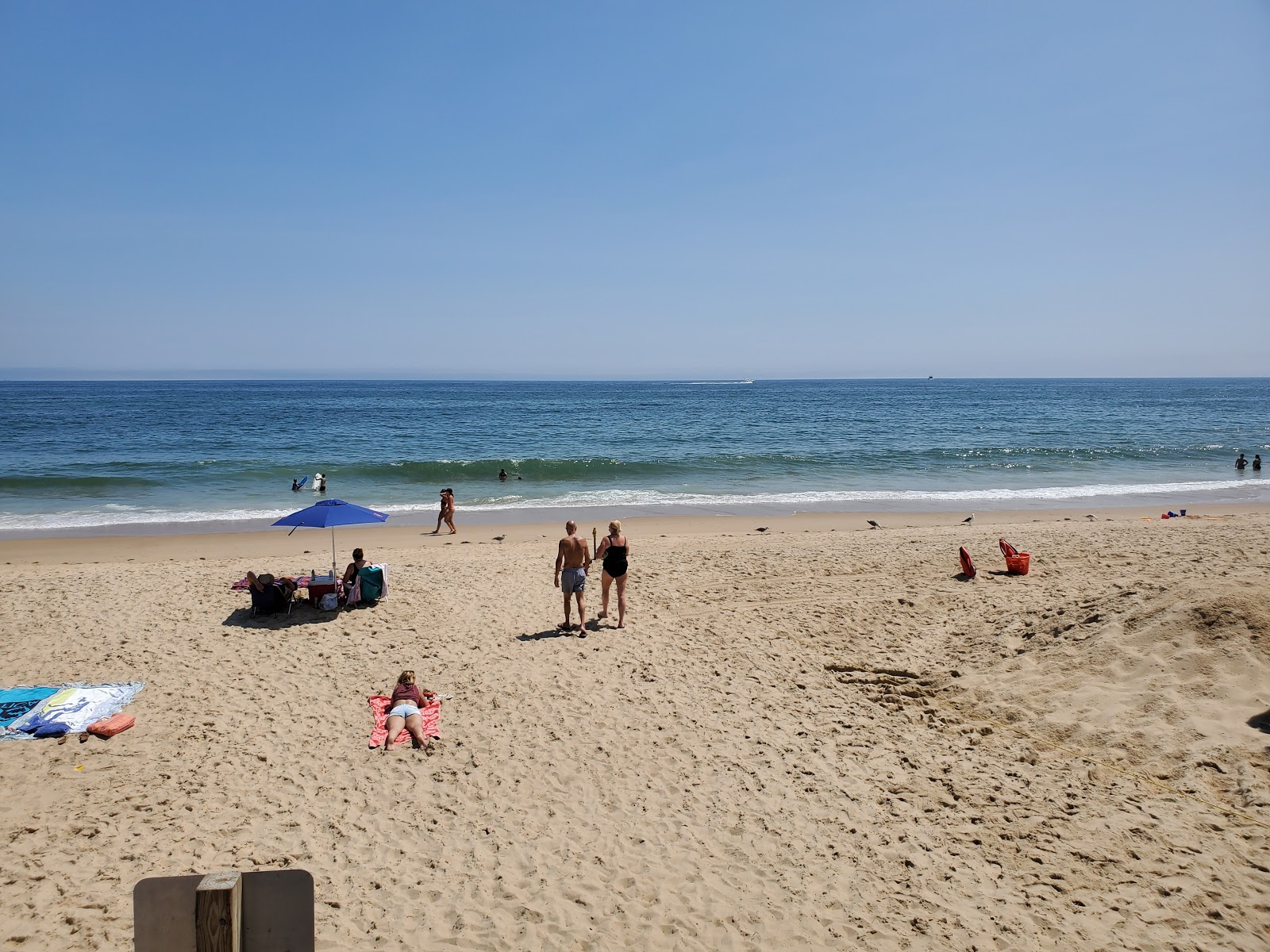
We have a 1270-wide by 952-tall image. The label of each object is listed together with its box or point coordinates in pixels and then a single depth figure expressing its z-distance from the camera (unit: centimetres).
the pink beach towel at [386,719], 684
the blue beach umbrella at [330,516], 1038
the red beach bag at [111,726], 674
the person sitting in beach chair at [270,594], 999
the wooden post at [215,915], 211
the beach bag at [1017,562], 1167
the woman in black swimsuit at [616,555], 970
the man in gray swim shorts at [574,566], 943
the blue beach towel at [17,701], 698
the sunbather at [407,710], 673
